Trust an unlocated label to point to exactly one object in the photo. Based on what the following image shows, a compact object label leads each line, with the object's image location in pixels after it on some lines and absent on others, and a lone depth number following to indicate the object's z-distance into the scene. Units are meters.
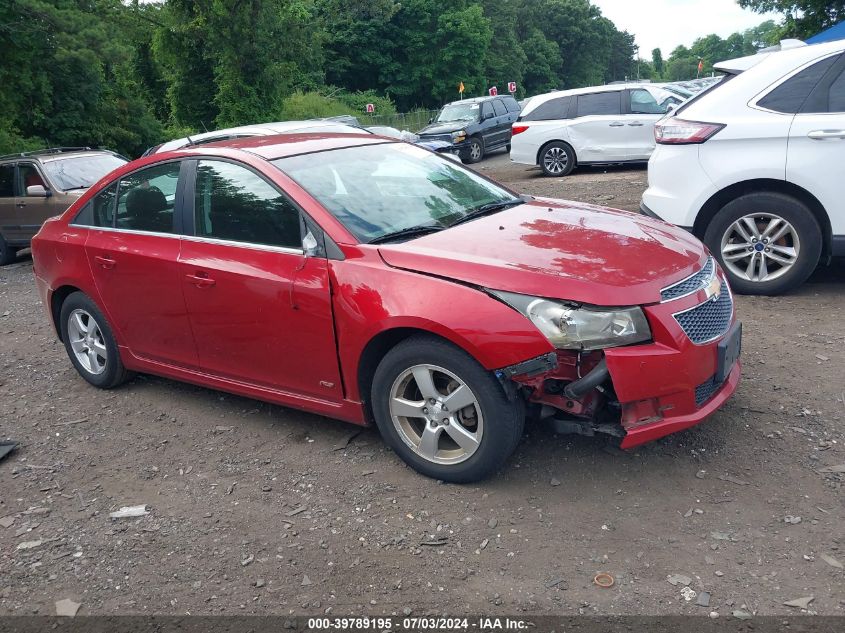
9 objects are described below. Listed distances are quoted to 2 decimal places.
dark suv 21.45
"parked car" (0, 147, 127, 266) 11.22
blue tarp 13.12
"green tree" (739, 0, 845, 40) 21.62
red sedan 3.46
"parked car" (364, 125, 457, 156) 14.94
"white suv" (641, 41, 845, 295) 5.71
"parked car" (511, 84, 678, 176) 14.91
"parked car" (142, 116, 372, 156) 10.22
